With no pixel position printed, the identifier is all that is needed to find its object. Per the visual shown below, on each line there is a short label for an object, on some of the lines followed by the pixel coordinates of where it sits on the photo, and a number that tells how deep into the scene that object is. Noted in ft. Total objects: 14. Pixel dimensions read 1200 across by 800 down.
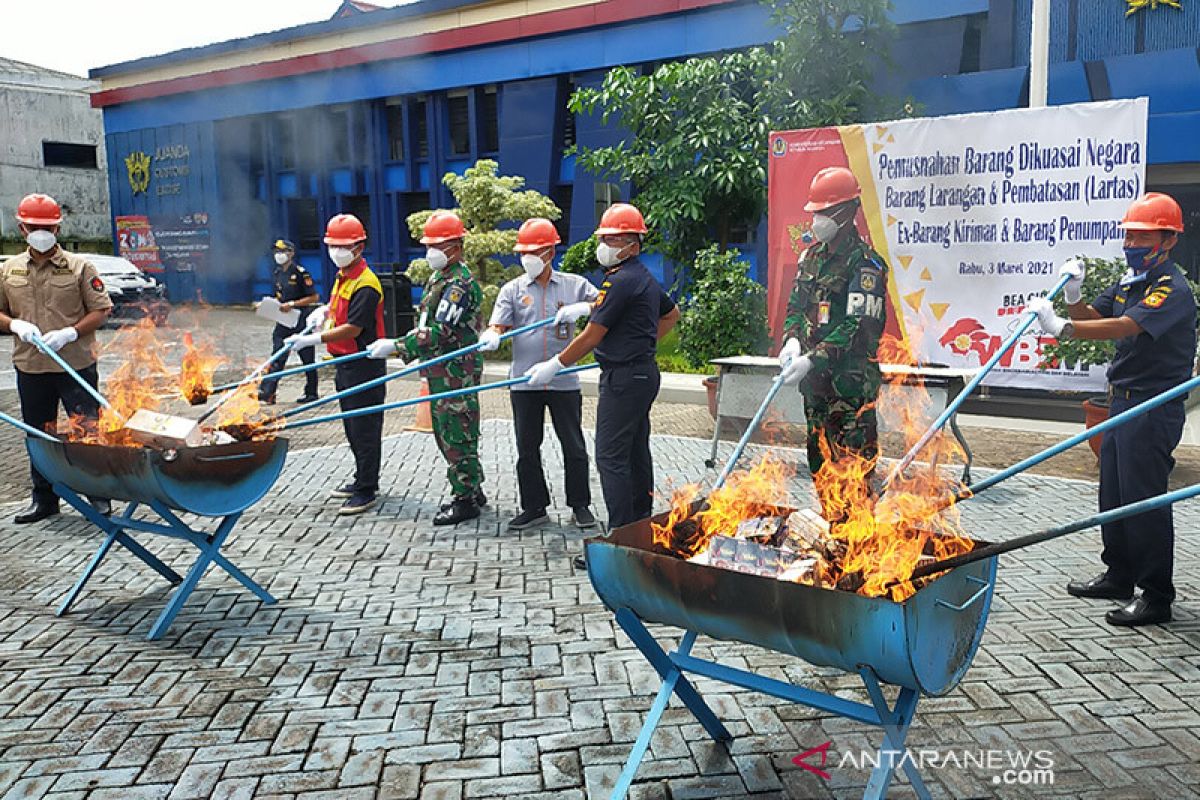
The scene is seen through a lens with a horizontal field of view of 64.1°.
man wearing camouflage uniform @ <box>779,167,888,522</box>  15.34
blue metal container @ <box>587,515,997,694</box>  8.59
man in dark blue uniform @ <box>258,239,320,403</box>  39.88
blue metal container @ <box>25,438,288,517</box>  14.65
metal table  27.30
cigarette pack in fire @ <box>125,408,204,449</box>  15.72
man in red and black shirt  22.71
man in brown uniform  21.34
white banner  30.96
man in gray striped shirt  21.66
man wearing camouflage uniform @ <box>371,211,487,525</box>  22.22
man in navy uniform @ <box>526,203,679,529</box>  17.94
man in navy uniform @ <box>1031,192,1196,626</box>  14.83
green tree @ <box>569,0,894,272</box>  44.45
